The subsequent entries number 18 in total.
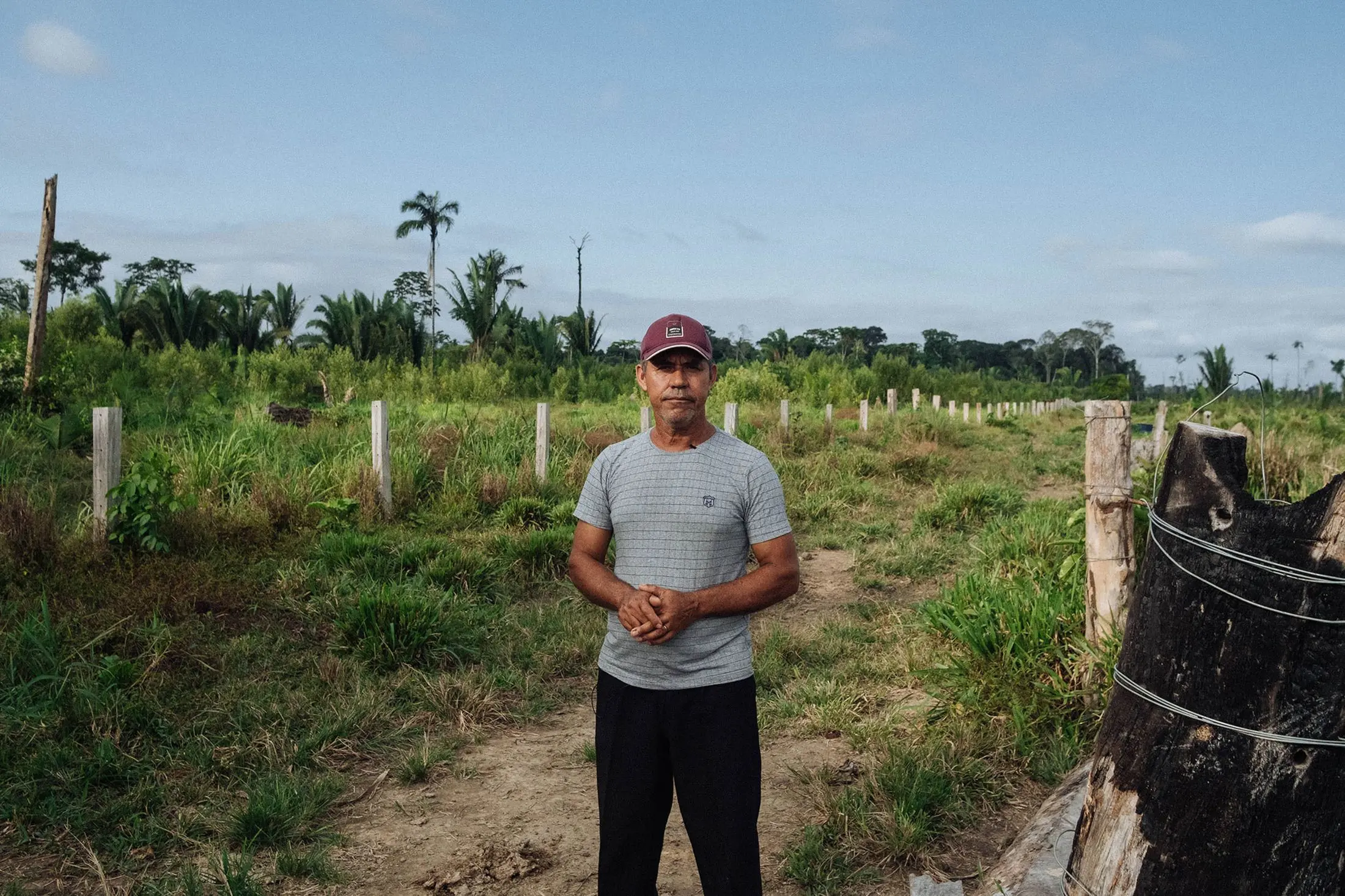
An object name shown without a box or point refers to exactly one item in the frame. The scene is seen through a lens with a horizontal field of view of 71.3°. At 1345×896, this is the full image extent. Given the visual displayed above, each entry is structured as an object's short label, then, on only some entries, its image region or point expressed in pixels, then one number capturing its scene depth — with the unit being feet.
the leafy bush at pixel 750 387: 85.79
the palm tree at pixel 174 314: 100.12
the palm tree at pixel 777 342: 156.97
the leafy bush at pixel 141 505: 20.86
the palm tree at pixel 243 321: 110.22
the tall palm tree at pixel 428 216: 141.69
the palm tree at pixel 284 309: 120.47
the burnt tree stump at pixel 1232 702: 5.33
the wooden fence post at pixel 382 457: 27.27
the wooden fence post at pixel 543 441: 32.60
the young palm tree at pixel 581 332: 124.36
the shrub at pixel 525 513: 27.37
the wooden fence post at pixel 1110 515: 13.85
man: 7.46
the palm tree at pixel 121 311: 99.50
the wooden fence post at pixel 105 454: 21.47
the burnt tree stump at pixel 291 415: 42.50
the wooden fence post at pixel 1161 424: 36.39
